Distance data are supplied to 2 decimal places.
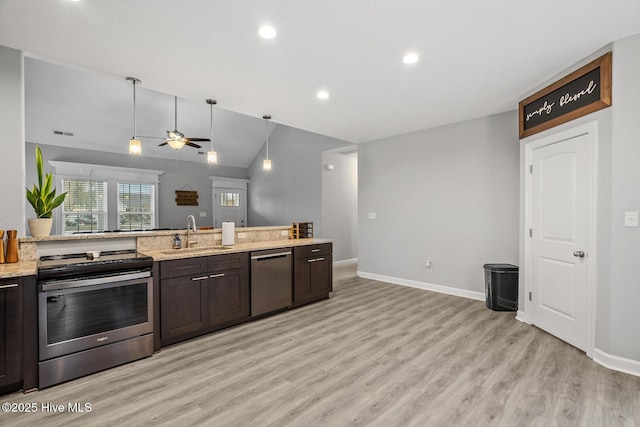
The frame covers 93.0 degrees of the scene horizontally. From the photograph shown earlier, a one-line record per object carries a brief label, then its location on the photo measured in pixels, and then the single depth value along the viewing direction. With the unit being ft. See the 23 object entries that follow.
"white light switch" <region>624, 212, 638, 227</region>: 8.04
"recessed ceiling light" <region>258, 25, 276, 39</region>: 7.76
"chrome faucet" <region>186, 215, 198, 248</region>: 12.05
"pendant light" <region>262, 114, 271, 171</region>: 14.58
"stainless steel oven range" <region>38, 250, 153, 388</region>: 7.58
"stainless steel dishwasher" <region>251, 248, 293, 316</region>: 12.12
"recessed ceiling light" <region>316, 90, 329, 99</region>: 12.00
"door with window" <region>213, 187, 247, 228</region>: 30.40
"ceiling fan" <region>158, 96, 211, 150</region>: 13.20
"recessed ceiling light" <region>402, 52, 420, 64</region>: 9.12
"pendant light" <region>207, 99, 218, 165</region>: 12.48
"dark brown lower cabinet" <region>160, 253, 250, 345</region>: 9.71
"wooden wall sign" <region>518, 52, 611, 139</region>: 8.65
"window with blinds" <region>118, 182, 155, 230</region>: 25.09
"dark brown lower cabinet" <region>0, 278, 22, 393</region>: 7.02
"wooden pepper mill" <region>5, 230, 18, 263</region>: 8.33
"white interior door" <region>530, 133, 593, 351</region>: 9.41
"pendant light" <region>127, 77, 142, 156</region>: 10.68
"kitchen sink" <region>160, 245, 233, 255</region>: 10.76
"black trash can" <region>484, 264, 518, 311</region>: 13.09
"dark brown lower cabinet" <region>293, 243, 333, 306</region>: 13.83
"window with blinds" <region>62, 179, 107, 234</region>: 22.84
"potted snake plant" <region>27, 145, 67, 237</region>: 9.09
